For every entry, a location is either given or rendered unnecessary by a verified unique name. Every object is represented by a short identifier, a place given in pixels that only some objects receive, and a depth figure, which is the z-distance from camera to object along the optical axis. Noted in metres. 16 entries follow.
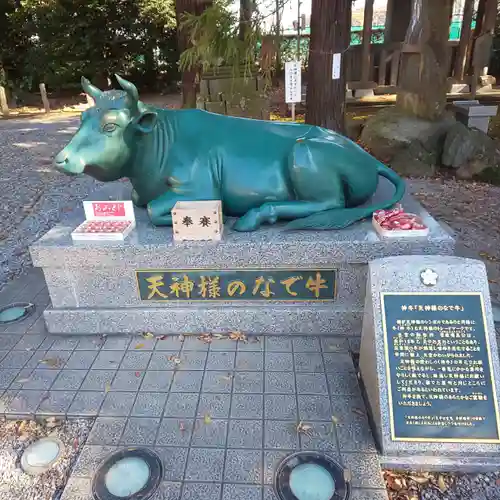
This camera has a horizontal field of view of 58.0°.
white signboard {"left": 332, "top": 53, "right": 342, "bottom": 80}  7.18
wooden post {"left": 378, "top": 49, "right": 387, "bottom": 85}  15.77
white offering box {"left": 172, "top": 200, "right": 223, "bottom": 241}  3.38
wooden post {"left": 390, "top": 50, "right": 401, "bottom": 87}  15.43
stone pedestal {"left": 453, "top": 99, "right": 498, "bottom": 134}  10.05
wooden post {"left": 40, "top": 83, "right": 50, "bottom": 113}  17.39
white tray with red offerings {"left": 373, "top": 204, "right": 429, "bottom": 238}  3.32
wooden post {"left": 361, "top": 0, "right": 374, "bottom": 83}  13.43
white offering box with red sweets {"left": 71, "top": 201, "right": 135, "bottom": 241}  3.51
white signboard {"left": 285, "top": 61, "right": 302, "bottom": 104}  6.99
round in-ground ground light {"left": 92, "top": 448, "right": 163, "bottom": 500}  2.48
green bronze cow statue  3.54
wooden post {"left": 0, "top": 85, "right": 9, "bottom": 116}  16.73
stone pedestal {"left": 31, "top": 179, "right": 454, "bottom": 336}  3.38
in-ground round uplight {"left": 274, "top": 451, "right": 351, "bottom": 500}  2.44
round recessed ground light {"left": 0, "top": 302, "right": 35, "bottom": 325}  4.13
